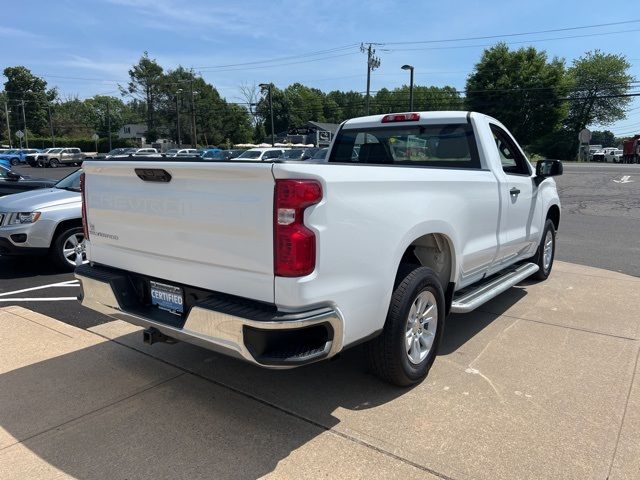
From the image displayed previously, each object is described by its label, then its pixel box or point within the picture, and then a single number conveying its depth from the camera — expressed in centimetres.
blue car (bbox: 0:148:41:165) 5081
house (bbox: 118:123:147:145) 10081
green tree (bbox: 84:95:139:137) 11419
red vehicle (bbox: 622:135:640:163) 4941
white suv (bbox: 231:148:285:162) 2815
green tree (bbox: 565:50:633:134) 7106
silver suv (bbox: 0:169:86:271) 676
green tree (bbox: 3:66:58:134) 9300
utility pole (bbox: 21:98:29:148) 8196
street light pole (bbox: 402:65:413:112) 3312
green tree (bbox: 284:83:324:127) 11100
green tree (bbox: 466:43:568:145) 6212
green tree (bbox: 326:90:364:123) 10958
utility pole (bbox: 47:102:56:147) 7957
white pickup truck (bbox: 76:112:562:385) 263
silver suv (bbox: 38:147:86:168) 4788
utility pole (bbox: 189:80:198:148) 7088
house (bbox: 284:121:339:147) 8275
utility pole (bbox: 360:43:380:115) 4291
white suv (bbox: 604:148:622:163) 5813
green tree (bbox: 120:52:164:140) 8119
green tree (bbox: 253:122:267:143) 10156
